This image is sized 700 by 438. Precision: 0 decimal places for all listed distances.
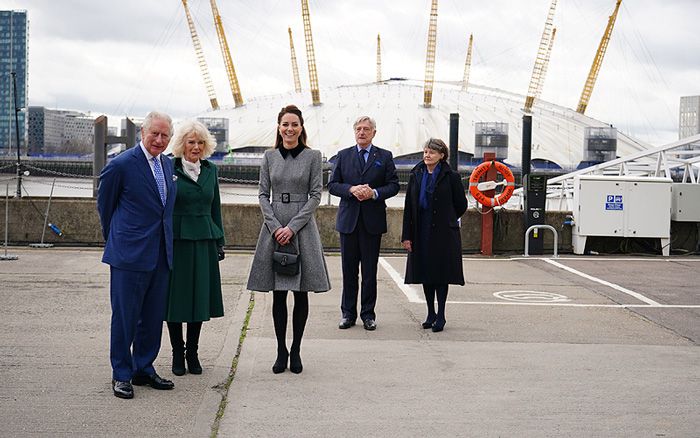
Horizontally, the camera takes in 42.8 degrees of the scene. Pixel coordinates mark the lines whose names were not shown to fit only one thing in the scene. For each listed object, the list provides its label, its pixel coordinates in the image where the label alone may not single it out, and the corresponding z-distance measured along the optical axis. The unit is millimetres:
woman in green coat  6059
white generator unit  15828
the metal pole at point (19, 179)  16109
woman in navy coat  8219
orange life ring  15094
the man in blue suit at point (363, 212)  8141
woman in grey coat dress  6285
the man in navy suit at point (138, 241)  5621
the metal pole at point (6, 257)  12663
